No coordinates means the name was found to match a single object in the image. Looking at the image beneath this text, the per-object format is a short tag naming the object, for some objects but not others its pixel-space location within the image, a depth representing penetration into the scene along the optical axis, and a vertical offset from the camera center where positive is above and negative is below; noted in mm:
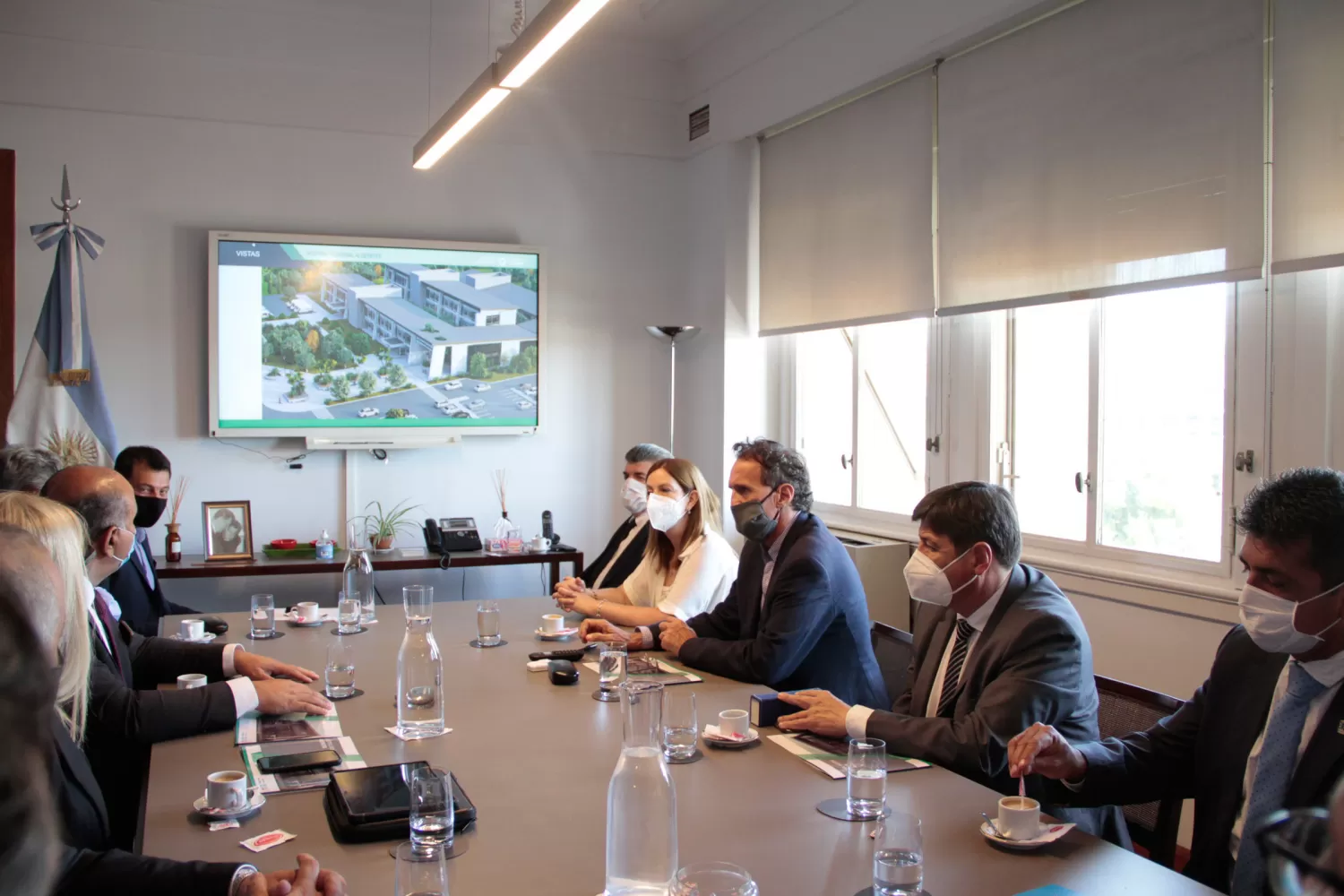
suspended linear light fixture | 2652 +1117
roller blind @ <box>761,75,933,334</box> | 4730 +1128
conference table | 1533 -646
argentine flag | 4922 +265
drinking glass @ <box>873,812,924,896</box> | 1401 -566
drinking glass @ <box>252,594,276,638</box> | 3268 -576
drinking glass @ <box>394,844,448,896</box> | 1336 -566
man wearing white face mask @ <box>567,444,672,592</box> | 4180 -398
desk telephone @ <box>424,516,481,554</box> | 5539 -531
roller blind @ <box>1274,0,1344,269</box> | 3018 +927
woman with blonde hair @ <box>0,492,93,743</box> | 1746 -242
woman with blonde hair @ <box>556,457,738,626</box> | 3465 -446
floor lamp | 5902 +603
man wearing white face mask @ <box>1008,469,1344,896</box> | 1764 -506
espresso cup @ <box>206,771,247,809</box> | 1749 -605
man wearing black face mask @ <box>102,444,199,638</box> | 3615 -460
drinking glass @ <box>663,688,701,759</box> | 2090 -593
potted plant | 5672 -485
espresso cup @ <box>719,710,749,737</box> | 2186 -604
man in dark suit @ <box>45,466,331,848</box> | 2191 -579
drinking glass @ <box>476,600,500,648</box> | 3162 -578
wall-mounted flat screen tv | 5434 +554
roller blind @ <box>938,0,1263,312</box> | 3334 +1049
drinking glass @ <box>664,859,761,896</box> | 1352 -582
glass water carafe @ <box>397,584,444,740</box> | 2250 -538
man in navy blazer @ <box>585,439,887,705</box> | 2756 -461
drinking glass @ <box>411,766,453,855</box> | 1574 -571
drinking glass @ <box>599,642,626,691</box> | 2631 -599
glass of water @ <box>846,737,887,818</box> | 1767 -581
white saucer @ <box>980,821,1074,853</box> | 1624 -632
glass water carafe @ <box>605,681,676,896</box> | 1417 -514
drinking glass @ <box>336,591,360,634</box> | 3330 -579
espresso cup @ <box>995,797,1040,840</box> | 1630 -601
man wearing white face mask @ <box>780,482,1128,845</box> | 2062 -468
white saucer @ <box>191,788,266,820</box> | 1737 -634
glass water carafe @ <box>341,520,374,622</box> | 3492 -511
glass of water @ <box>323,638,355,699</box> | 2525 -578
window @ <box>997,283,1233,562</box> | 3568 +75
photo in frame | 5262 -483
